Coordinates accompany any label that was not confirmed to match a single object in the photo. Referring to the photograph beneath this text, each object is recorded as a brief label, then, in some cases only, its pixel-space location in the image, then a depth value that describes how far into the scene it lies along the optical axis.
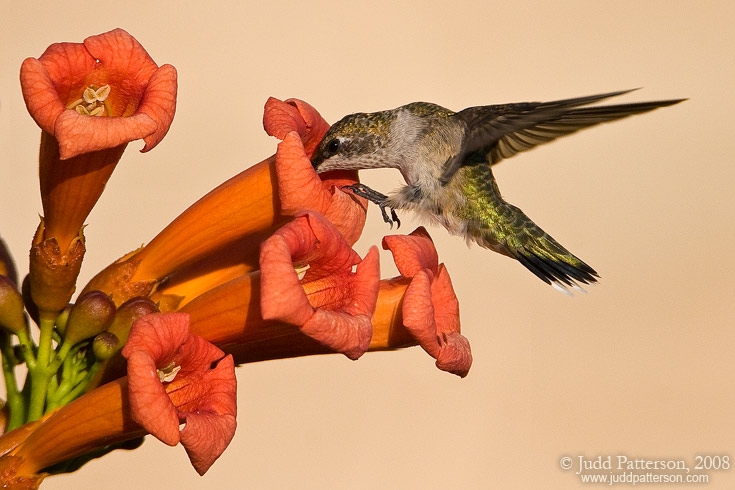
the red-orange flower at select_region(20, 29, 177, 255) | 3.75
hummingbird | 5.96
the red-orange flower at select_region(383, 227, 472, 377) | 4.02
